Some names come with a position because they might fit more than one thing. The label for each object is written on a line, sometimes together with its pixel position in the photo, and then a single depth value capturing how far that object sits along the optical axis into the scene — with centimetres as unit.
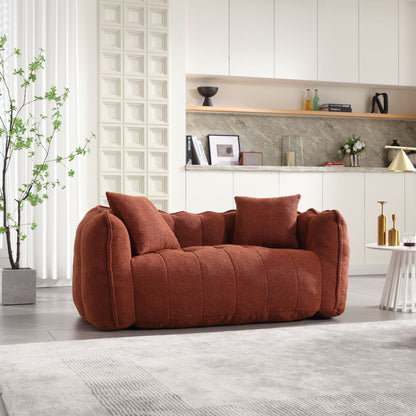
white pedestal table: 418
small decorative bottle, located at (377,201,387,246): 442
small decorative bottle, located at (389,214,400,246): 433
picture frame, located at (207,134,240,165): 647
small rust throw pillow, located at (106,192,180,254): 382
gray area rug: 211
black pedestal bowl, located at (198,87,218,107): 637
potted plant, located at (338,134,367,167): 679
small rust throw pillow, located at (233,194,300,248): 427
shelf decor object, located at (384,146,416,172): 431
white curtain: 552
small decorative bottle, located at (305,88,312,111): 678
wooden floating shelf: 634
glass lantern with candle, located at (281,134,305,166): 672
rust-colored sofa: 358
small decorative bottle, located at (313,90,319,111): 676
